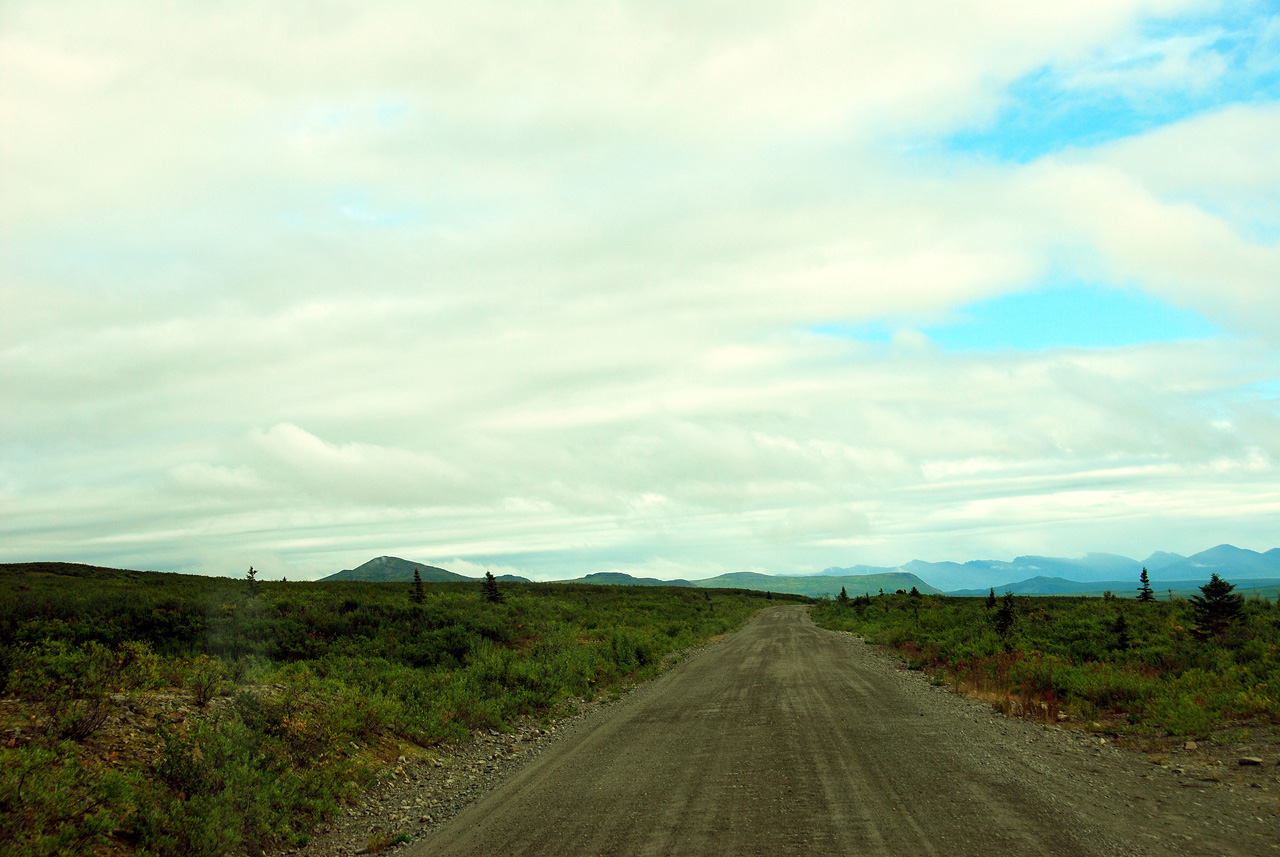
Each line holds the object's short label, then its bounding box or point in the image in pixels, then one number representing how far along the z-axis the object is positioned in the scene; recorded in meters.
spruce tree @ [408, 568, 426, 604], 31.35
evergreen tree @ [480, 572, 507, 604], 41.45
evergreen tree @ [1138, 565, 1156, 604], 43.82
